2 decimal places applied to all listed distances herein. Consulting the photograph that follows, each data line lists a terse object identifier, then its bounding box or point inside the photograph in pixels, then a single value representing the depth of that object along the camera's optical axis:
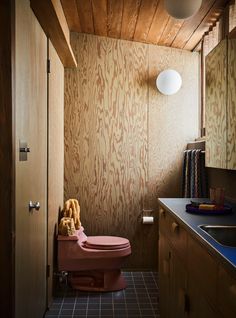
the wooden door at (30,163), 1.18
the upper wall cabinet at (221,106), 1.41
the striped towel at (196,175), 1.99
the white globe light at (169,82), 2.38
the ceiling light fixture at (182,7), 1.48
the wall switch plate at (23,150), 1.20
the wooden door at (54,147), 1.86
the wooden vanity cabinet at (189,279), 0.79
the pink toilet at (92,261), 2.04
